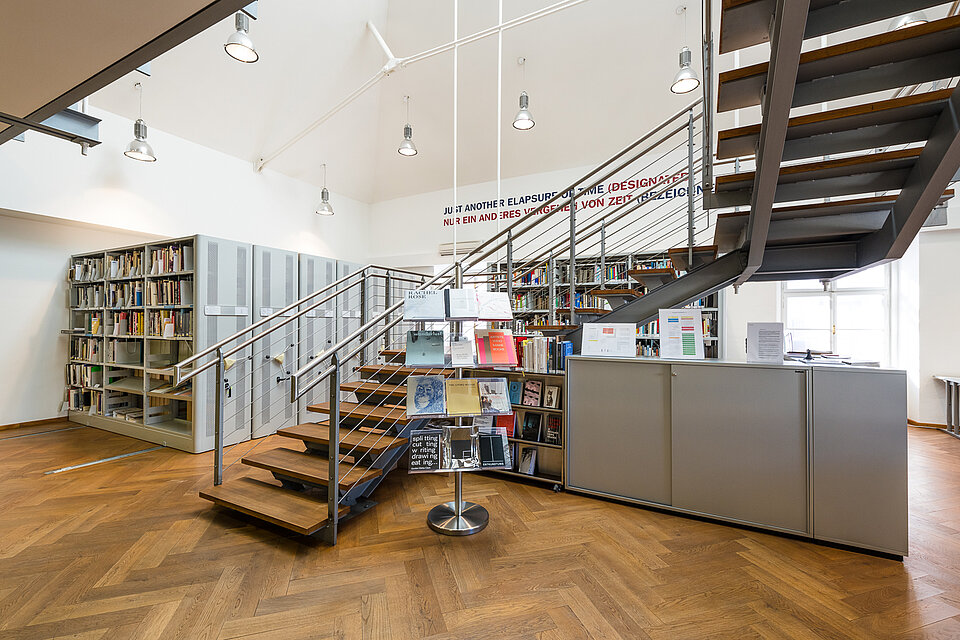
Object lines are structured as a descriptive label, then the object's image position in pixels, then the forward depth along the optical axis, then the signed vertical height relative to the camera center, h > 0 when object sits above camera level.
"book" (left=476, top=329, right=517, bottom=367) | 2.81 -0.17
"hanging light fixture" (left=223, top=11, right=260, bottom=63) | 4.24 +2.72
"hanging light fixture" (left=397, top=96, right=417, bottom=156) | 6.36 +2.56
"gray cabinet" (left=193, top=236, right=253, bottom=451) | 4.59 +0.04
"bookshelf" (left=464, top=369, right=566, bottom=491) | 3.60 -1.01
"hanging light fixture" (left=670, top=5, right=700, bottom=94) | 4.54 +2.54
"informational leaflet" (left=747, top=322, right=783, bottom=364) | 2.89 -0.13
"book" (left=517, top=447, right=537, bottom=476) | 3.72 -1.19
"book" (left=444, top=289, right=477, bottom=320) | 2.74 +0.11
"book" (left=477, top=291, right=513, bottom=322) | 2.78 +0.10
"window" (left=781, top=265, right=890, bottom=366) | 6.91 +0.13
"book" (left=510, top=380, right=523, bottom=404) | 3.82 -0.60
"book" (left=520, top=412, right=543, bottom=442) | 3.78 -0.90
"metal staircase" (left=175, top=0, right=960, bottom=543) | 1.74 +0.68
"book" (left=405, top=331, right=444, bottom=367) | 2.73 -0.17
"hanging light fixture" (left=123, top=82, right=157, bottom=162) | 5.04 +2.02
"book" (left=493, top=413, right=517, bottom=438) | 3.67 -0.84
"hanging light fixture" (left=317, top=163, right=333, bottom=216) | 7.78 +2.07
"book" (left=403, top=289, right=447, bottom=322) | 2.67 +0.10
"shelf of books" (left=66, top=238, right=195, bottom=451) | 4.84 -0.20
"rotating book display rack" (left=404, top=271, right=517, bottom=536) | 2.74 -0.46
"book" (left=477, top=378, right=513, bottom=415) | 2.85 -0.49
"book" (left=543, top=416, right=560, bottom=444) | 3.69 -0.91
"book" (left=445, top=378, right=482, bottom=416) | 2.78 -0.49
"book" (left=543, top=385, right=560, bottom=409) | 3.65 -0.62
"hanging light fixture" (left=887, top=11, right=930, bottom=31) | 3.59 +2.71
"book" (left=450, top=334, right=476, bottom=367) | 2.74 -0.20
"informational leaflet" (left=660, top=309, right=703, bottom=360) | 3.16 -0.09
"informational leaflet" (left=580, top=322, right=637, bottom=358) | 3.44 -0.14
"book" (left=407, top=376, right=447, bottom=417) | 2.78 -0.48
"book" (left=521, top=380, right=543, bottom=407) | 3.74 -0.60
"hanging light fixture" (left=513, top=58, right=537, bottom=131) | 5.25 +2.48
